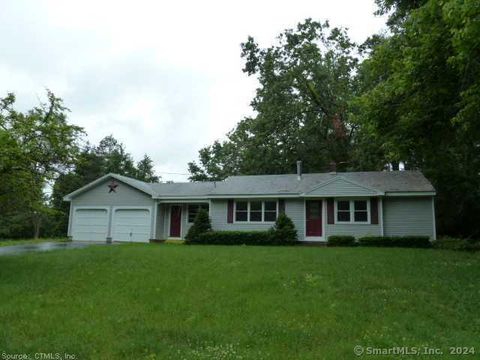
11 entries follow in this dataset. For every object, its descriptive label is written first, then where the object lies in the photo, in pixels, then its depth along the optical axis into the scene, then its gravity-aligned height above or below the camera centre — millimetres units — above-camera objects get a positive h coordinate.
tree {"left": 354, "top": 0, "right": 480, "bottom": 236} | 8398 +4195
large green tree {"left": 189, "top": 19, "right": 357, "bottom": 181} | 28766 +9675
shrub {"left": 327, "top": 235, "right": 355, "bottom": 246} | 19469 -140
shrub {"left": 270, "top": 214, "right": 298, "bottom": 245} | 20359 +109
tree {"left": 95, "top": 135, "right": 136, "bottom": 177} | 48156 +9396
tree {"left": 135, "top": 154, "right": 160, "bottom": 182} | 53125 +8468
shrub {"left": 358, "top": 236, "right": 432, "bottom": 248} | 18342 -122
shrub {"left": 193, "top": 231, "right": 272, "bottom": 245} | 20547 -146
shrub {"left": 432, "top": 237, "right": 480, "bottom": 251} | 17023 -219
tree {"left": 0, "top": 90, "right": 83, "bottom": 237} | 10891 +2177
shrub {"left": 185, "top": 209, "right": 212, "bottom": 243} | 22000 +444
